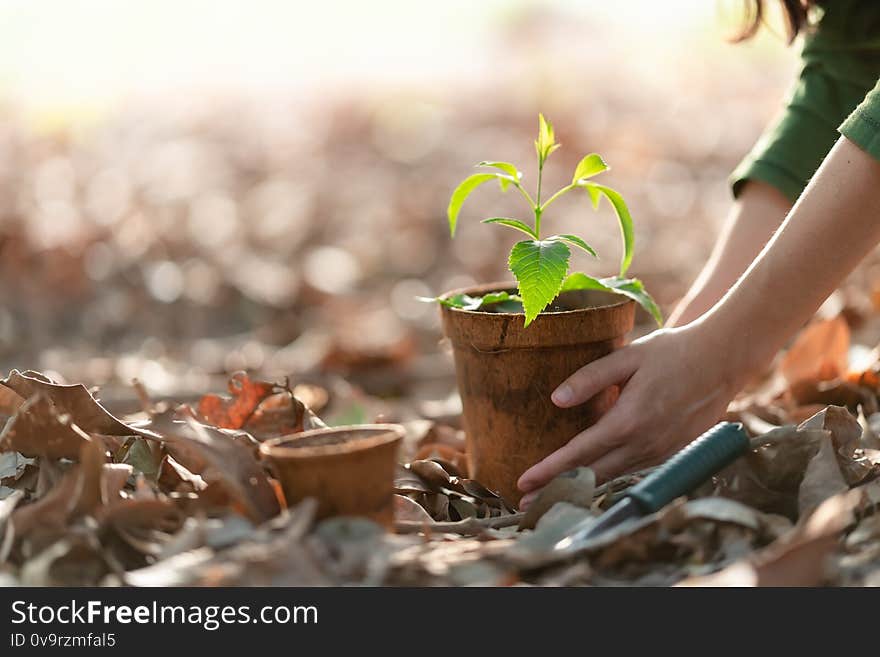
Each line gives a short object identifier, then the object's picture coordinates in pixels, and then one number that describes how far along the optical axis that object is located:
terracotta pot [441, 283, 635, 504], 2.68
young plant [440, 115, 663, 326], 2.63
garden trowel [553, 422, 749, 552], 2.57
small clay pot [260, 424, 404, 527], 2.55
